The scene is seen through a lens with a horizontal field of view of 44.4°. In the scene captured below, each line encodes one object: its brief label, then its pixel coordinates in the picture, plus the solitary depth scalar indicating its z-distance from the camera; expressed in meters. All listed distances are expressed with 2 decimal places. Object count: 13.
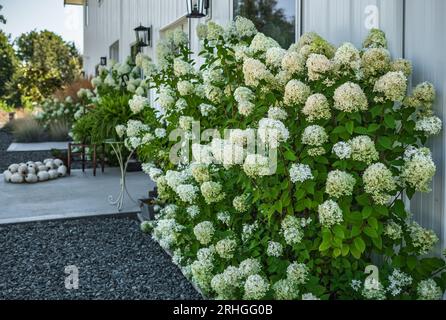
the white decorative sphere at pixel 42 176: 7.76
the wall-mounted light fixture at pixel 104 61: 13.97
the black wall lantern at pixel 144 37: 8.70
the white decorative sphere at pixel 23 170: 7.73
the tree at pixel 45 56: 23.58
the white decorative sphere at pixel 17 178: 7.61
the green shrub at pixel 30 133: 13.30
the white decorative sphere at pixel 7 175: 7.71
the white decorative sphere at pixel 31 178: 7.64
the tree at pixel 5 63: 24.34
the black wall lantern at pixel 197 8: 5.69
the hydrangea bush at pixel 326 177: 2.63
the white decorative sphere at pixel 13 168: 7.85
